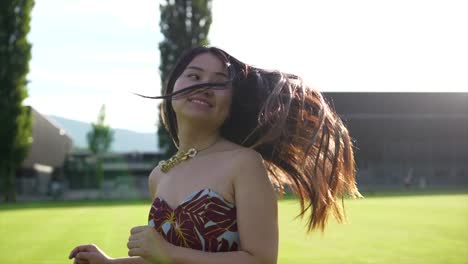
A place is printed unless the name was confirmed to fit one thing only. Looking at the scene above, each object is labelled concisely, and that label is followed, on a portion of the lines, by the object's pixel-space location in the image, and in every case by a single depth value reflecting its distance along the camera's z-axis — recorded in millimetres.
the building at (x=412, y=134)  43781
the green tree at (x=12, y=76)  30344
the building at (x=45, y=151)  49131
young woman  1977
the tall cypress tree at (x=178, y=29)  33406
